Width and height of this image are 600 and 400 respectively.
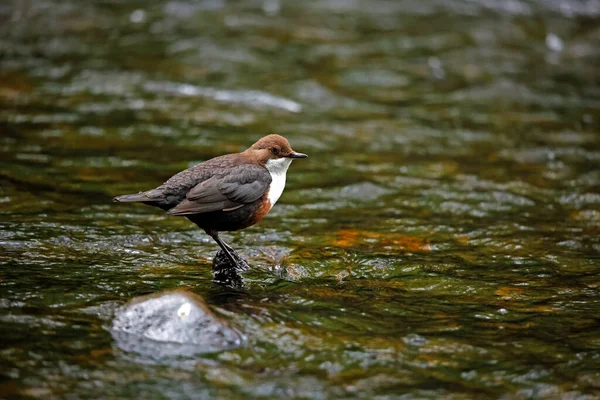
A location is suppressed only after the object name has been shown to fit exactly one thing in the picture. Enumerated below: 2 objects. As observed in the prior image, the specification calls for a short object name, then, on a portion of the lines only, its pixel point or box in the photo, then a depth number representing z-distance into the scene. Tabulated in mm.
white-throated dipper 9992
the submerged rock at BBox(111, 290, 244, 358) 8211
